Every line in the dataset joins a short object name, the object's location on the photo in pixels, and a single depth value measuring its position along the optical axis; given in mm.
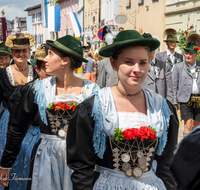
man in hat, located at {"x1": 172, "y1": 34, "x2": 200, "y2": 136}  7152
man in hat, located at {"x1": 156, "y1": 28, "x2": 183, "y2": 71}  8789
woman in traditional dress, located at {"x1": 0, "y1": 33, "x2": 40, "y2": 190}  4906
